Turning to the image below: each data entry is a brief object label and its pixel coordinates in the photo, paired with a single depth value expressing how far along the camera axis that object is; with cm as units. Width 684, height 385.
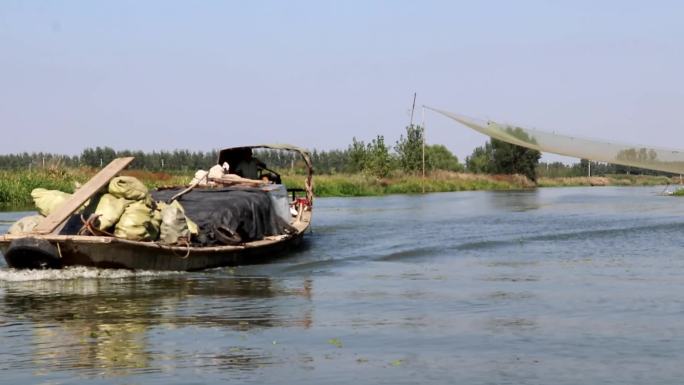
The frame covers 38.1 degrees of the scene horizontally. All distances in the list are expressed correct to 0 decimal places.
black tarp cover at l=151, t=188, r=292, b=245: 1658
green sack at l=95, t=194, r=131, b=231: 1441
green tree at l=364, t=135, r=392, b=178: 6944
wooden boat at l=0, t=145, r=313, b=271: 1378
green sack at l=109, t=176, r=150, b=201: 1462
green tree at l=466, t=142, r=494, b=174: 9944
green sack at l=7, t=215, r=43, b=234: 1470
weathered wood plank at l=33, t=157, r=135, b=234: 1425
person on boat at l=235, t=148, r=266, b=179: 2358
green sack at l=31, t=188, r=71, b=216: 1559
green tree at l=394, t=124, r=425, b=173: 7744
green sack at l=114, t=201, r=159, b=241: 1445
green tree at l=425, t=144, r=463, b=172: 10244
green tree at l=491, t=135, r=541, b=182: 9281
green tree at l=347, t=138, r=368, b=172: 7256
